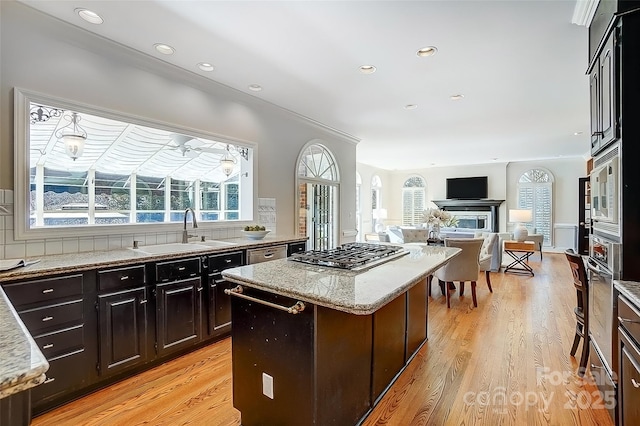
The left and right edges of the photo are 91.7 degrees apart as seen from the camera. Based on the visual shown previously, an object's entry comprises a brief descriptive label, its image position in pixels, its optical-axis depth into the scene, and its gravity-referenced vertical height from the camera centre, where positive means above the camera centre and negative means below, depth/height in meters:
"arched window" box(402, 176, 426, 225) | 11.04 +0.44
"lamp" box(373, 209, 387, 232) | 10.17 -0.16
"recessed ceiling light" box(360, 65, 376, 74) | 3.09 +1.45
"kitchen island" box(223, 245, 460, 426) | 1.52 -0.70
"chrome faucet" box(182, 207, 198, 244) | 3.24 -0.15
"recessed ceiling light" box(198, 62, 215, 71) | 3.06 +1.47
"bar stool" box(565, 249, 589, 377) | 2.38 -0.68
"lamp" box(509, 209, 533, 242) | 7.47 -0.12
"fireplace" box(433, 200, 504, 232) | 9.56 +0.05
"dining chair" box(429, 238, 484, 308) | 4.16 -0.72
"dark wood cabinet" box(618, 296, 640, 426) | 1.40 -0.72
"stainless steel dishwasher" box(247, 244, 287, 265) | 3.32 -0.46
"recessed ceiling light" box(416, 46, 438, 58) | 2.73 +1.44
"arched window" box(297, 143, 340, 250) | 5.04 +0.29
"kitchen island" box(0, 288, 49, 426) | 0.71 -0.37
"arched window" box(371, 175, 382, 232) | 10.27 +0.52
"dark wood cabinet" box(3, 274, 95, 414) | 1.91 -0.75
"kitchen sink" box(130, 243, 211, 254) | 2.76 -0.33
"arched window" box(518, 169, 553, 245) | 9.13 +0.42
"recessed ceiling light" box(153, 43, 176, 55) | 2.71 +1.47
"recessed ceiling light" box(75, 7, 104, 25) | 2.25 +1.47
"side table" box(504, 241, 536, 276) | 5.98 -0.90
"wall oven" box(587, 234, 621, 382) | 1.76 -0.54
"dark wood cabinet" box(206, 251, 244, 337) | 2.94 -0.80
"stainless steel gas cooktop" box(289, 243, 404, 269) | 2.06 -0.33
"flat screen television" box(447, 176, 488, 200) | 9.80 +0.76
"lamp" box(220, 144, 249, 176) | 3.93 +0.70
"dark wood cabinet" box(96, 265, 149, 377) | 2.23 -0.80
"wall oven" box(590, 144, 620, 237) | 1.76 +0.12
